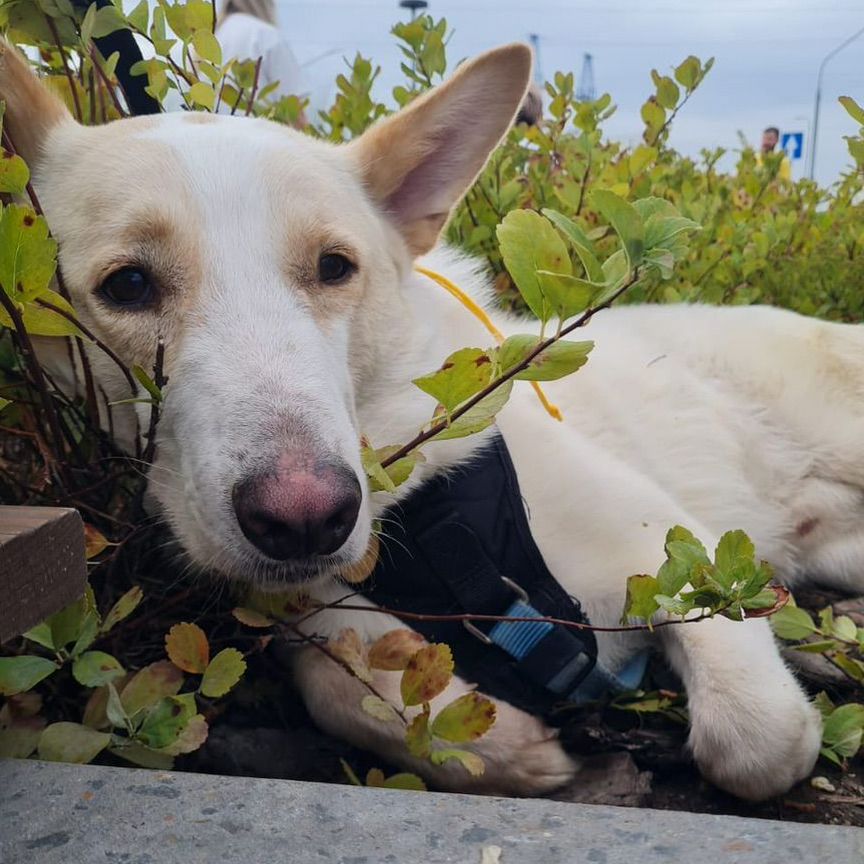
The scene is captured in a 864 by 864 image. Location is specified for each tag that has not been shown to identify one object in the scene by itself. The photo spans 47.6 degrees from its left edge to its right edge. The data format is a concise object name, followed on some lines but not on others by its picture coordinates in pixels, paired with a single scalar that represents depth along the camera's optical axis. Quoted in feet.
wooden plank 0.73
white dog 1.07
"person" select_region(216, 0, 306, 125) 13.76
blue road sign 54.27
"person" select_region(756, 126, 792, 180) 37.08
